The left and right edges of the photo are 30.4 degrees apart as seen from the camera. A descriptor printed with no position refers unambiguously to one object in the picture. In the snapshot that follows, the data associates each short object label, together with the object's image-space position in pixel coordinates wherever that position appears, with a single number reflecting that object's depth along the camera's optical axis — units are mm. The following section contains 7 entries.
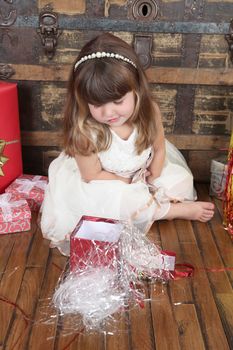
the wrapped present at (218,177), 2023
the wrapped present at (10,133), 1894
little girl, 1511
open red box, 1412
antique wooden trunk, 1921
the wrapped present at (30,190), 1917
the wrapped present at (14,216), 1746
